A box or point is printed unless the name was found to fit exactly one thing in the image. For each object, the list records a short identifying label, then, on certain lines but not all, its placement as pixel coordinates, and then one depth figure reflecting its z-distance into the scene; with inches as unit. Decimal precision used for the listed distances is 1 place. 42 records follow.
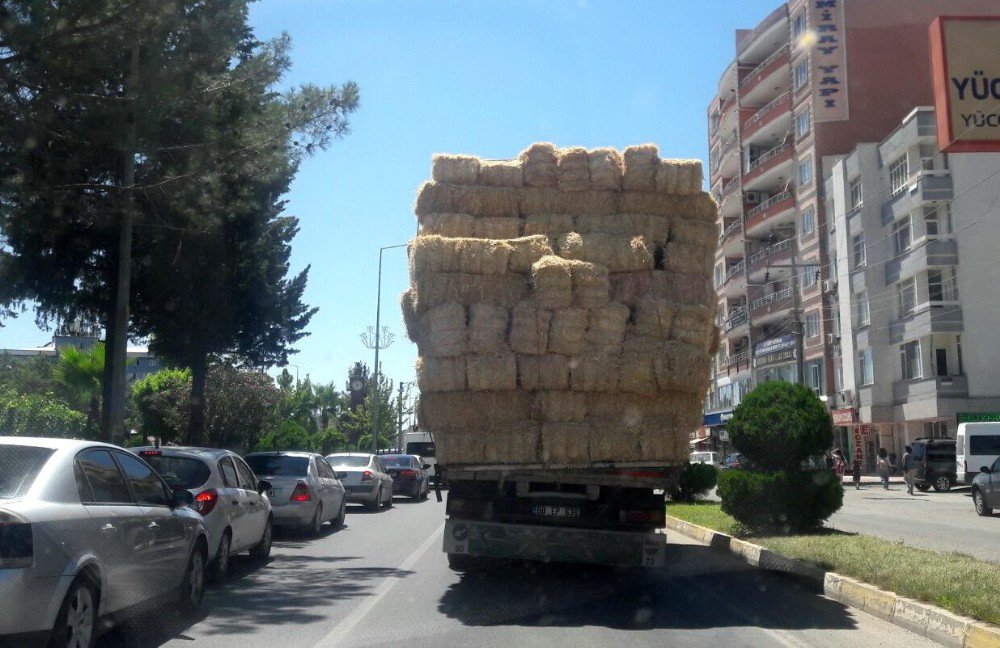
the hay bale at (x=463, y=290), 380.5
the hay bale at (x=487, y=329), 372.5
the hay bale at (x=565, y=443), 370.9
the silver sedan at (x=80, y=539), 214.7
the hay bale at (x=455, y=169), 428.1
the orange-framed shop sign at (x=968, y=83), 683.4
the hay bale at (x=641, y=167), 426.0
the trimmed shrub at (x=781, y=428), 546.6
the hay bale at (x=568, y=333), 370.9
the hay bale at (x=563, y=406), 373.7
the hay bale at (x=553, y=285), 374.3
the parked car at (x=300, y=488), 605.6
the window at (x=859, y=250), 1736.0
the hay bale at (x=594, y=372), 370.0
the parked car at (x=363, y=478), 879.7
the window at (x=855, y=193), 1768.0
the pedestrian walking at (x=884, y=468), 1462.8
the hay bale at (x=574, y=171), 426.0
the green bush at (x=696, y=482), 911.0
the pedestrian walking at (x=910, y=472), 1267.2
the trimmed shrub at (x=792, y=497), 536.1
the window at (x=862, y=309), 1732.3
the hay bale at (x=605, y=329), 374.0
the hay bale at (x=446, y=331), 372.5
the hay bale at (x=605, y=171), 425.7
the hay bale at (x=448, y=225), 416.5
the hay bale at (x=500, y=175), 428.8
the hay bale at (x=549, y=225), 417.7
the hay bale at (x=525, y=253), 385.4
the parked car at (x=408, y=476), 1095.6
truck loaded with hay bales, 372.8
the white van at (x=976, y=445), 1209.4
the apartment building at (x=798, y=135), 1865.2
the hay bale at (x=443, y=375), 373.4
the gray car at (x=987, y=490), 847.1
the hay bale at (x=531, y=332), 372.2
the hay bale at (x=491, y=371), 370.3
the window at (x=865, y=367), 1739.4
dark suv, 1341.0
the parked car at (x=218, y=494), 410.3
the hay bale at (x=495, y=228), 418.0
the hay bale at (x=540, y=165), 429.1
